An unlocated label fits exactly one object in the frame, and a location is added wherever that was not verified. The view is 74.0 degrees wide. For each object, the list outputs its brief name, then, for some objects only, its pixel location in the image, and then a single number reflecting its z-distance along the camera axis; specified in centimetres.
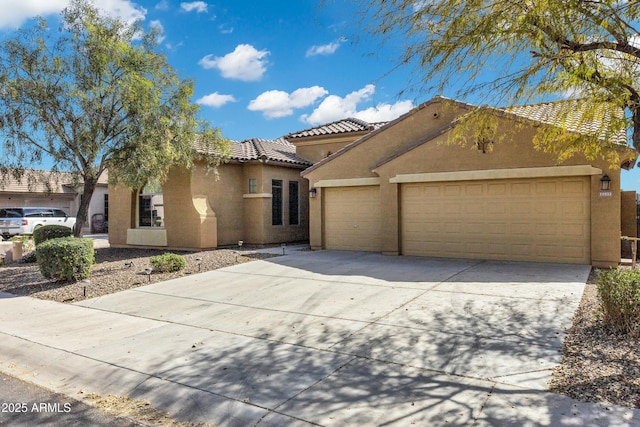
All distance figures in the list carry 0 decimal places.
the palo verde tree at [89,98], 1104
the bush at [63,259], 952
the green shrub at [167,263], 1097
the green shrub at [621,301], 529
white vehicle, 2427
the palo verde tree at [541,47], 537
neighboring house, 2735
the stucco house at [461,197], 1090
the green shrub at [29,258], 1414
